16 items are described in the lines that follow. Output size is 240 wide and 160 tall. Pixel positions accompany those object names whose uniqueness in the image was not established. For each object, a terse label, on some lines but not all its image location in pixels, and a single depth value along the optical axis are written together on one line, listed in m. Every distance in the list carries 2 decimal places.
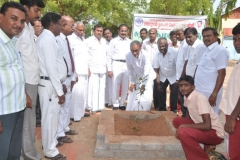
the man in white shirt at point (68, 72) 3.05
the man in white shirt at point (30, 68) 2.24
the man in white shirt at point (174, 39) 4.68
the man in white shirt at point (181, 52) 3.87
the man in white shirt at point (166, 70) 4.26
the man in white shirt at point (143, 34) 5.22
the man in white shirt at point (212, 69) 2.78
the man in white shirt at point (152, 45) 4.76
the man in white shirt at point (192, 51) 3.44
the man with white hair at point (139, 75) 4.11
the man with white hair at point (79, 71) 3.91
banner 6.14
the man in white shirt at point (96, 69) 4.41
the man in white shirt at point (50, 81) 2.41
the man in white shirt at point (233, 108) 1.88
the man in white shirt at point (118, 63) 4.69
